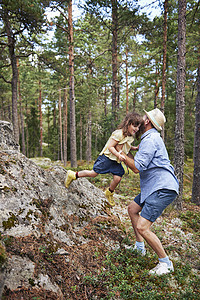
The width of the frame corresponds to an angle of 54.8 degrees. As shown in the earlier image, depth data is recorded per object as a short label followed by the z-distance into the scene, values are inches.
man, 114.0
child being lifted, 138.5
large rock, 86.4
